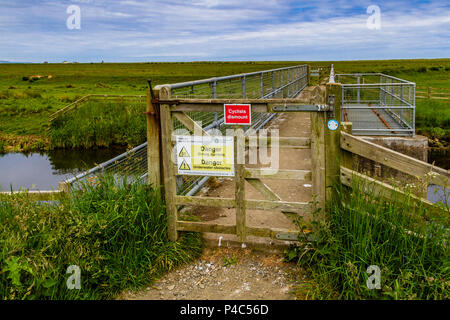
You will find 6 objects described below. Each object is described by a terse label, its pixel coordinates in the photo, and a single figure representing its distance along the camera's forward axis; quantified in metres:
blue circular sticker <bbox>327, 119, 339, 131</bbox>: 4.66
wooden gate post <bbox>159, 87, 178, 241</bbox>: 5.22
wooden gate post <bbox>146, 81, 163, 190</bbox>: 5.28
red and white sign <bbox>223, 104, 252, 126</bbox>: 4.91
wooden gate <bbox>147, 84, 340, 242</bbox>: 4.72
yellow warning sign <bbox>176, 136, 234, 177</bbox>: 5.00
